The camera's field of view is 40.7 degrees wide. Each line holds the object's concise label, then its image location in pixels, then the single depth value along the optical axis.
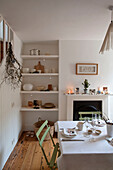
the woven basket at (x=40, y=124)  3.70
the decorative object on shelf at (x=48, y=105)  4.07
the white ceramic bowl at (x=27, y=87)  4.09
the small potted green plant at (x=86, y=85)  3.88
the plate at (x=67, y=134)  2.02
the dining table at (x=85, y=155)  1.58
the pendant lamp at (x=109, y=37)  2.07
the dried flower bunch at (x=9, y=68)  2.74
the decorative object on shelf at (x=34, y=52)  4.11
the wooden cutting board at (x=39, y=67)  4.32
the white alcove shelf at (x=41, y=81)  4.34
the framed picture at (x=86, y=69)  4.02
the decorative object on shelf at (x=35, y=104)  4.12
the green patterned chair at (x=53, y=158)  1.85
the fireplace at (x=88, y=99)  3.92
